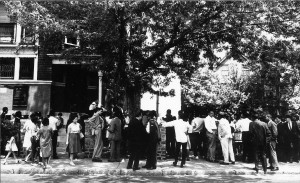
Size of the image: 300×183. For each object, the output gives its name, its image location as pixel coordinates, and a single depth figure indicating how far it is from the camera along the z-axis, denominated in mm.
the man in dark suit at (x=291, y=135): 13211
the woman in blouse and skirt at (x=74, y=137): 11844
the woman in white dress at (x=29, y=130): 12109
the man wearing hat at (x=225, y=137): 12320
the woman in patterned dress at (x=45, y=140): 10540
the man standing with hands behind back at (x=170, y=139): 13172
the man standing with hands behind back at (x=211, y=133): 12688
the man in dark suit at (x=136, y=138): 10703
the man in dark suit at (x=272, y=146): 11305
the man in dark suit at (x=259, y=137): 10758
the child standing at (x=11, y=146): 11727
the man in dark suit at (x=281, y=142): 13255
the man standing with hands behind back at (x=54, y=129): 12711
